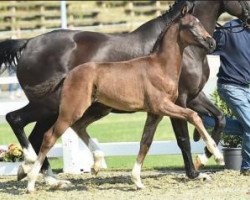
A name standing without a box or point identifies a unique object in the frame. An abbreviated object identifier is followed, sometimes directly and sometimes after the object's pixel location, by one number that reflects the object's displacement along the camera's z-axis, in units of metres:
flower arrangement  18.49
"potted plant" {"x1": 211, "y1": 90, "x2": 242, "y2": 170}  17.47
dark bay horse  15.95
